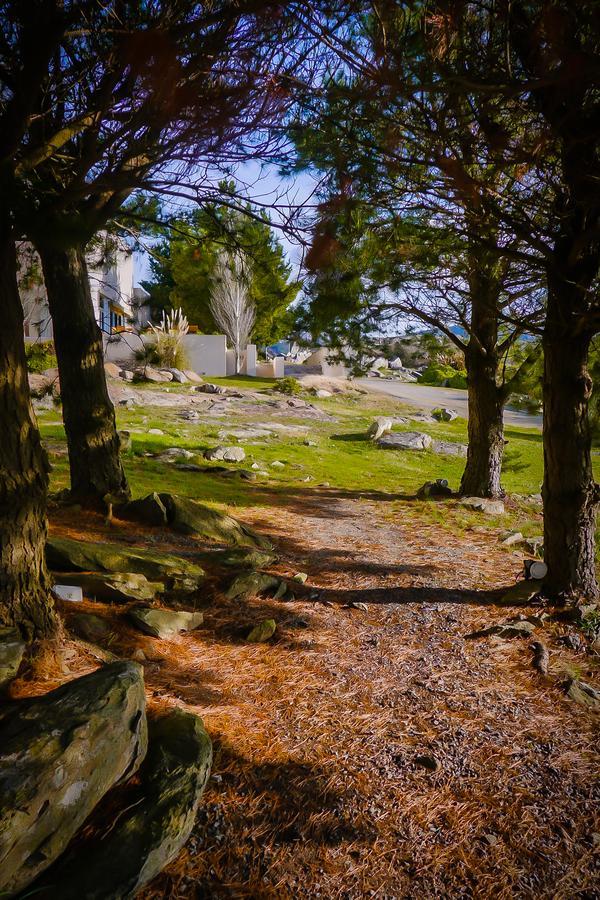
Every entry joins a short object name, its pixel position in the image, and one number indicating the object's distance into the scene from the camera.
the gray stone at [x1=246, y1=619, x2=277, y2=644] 3.38
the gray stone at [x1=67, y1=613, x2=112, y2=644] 2.96
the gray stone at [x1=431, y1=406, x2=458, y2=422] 17.33
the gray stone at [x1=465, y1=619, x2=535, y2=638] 3.72
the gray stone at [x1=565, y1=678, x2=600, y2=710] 3.04
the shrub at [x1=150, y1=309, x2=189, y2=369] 19.95
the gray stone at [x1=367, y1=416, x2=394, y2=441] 13.36
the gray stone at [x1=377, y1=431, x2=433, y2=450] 12.66
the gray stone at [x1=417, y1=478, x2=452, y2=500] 8.20
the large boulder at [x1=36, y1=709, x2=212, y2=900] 1.70
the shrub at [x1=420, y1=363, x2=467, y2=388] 26.17
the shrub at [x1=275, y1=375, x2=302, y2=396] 19.50
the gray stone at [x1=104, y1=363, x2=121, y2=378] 17.27
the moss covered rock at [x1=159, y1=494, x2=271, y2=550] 4.98
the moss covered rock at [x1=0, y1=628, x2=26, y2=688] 2.28
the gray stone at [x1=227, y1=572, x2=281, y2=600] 3.88
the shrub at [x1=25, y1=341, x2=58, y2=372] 5.16
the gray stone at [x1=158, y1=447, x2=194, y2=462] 8.96
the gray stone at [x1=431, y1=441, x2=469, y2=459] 12.72
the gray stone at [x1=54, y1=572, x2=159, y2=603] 3.41
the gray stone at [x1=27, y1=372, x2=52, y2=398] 12.77
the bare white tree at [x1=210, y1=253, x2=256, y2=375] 27.62
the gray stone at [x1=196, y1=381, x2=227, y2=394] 17.81
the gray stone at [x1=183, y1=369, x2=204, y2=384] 19.73
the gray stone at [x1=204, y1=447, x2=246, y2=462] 9.62
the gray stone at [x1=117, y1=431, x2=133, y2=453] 8.41
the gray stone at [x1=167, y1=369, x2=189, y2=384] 18.94
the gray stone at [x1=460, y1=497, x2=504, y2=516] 7.35
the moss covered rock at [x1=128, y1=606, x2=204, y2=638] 3.19
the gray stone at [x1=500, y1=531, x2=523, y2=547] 5.95
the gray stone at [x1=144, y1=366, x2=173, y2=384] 17.69
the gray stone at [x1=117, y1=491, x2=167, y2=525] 5.04
